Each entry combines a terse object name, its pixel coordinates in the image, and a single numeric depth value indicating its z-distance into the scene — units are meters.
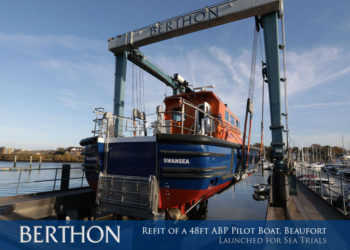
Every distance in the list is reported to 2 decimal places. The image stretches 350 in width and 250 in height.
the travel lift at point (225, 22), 7.35
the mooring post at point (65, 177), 7.58
